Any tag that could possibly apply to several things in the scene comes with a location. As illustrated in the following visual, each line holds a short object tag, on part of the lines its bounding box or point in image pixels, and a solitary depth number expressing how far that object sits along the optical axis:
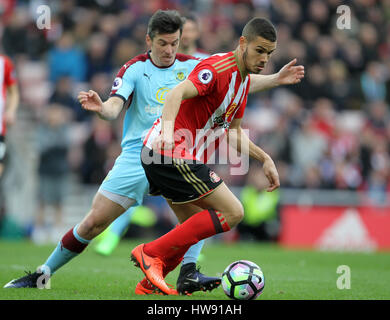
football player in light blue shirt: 12.30
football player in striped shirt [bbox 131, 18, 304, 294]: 10.87
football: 11.32
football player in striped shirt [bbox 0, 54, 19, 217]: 17.36
